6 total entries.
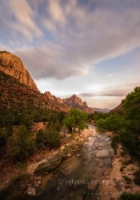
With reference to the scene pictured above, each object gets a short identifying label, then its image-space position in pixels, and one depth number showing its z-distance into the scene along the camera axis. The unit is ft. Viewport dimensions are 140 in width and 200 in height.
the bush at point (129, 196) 38.91
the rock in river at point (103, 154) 94.29
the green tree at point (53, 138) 101.14
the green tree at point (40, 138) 99.72
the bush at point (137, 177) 53.81
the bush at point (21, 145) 75.82
